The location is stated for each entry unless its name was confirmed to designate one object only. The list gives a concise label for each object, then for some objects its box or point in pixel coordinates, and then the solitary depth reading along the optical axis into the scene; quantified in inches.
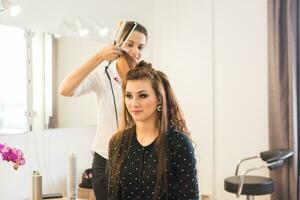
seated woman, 46.9
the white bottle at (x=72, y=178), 79.6
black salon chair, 90.5
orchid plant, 65.4
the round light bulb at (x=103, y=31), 113.2
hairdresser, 59.4
